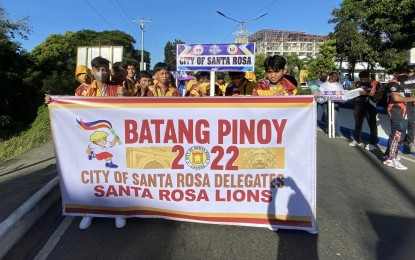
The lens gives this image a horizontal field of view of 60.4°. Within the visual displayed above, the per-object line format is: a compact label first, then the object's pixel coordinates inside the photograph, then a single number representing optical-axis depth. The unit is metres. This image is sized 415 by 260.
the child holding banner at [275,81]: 4.09
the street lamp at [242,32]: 46.22
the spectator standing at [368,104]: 8.28
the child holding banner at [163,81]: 5.04
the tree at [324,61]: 38.03
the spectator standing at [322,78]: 11.65
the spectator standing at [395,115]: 6.55
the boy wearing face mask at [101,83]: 4.37
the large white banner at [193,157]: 3.57
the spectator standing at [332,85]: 9.87
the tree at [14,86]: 21.19
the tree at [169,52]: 83.71
